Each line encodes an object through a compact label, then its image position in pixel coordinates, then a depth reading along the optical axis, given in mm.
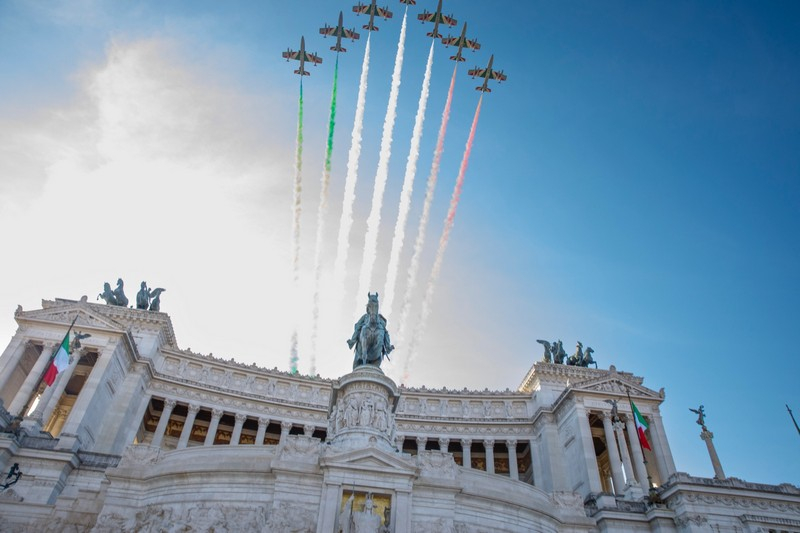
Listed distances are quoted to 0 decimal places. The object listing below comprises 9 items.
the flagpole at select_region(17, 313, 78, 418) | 45131
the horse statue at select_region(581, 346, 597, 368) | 65188
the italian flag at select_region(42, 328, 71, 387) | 39750
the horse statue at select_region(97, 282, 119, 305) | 60459
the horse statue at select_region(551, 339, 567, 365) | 64481
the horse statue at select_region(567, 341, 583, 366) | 64875
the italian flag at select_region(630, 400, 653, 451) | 44331
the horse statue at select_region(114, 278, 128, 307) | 61000
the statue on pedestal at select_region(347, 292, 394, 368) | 32531
